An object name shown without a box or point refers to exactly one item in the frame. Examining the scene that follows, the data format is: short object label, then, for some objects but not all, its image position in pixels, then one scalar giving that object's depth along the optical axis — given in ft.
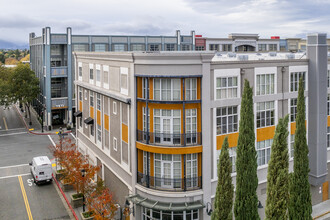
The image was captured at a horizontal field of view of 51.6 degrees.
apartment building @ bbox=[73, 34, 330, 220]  75.97
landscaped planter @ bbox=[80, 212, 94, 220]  92.63
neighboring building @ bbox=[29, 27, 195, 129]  206.59
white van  119.14
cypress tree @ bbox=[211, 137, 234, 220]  59.21
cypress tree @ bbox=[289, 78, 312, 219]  61.11
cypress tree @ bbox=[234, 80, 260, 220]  59.98
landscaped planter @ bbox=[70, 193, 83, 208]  102.58
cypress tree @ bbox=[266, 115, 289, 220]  56.03
